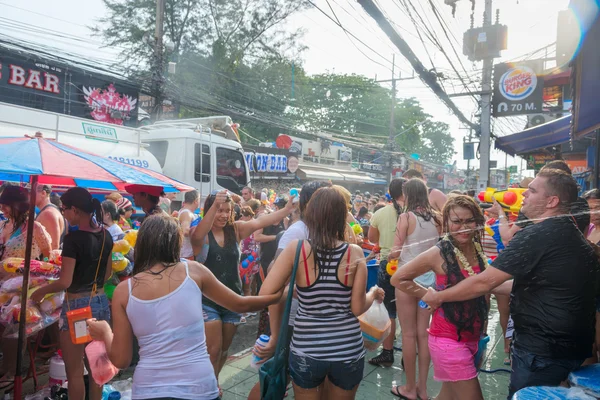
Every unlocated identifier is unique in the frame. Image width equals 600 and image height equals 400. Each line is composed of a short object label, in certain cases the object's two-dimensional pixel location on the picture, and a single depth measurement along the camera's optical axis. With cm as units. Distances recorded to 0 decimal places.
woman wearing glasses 245
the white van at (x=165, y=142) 720
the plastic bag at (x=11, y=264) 337
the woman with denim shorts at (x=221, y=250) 314
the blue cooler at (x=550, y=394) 174
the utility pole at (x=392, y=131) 2880
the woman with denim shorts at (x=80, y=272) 294
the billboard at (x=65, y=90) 1168
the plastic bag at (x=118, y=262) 380
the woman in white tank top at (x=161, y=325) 190
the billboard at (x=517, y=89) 1047
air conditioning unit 1397
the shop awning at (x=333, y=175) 2317
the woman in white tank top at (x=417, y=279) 351
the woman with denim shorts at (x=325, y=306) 223
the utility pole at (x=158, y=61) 1401
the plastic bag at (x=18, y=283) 337
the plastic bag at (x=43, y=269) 336
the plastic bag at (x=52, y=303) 340
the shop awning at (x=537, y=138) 622
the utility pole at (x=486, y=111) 1252
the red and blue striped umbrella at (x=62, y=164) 236
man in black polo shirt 203
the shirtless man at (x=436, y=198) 481
